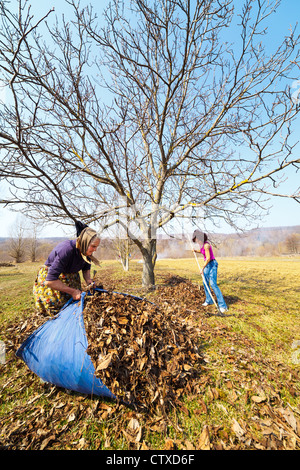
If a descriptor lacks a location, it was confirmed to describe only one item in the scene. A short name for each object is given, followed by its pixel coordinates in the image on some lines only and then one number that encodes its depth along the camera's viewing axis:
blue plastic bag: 2.06
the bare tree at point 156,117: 3.70
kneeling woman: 2.67
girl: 4.89
